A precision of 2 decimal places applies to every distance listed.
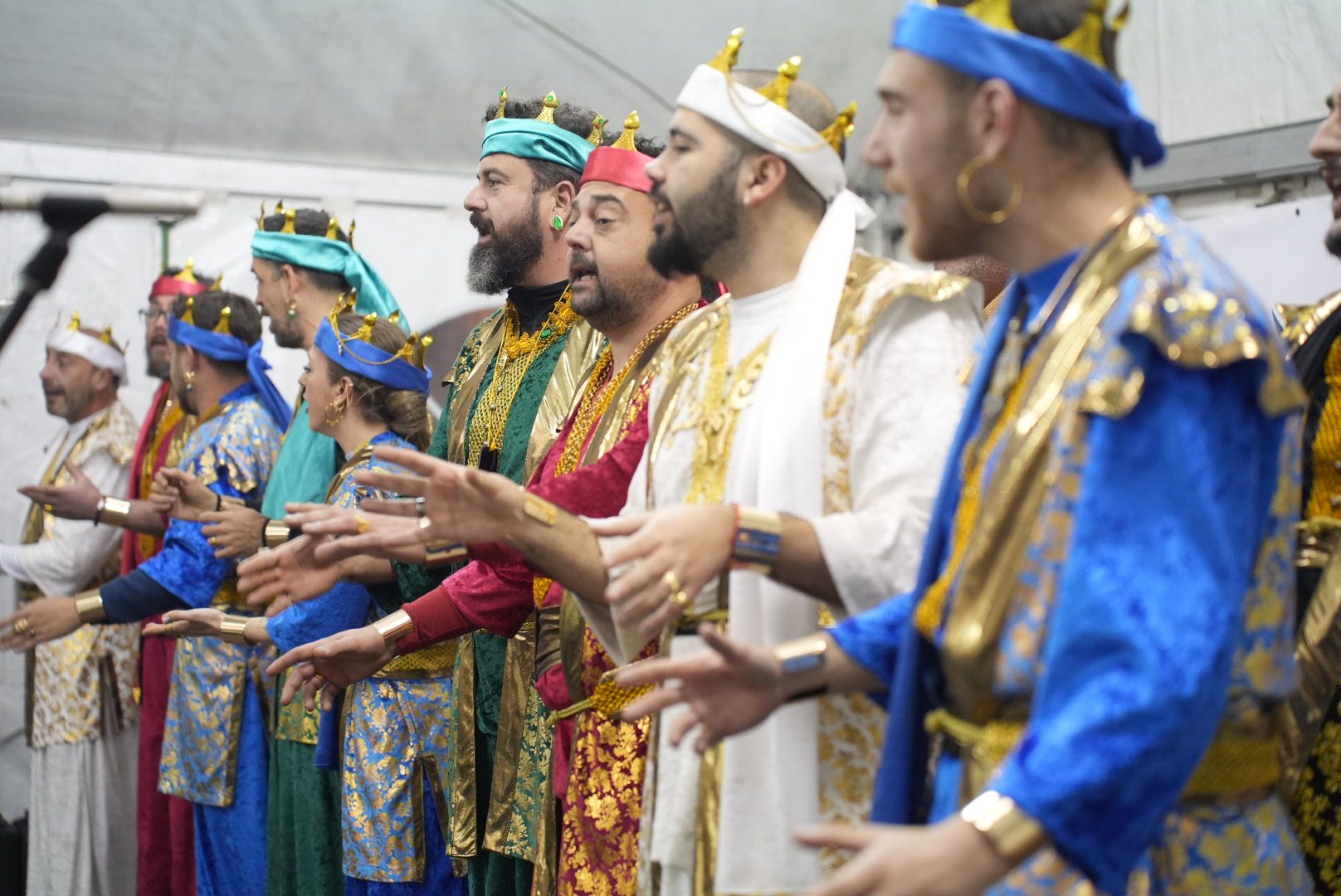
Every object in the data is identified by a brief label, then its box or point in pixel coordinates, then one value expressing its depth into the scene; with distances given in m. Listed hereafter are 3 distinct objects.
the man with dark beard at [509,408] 3.67
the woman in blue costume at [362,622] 3.97
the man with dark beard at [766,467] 2.01
